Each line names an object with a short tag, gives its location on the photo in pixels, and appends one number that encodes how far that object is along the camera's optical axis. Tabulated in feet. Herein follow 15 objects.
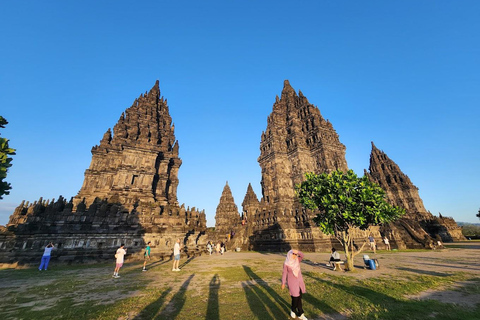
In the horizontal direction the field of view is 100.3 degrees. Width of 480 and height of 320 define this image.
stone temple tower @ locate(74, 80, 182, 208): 81.35
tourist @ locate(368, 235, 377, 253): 66.21
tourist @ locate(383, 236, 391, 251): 77.97
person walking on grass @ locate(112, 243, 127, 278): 32.91
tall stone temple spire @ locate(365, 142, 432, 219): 159.22
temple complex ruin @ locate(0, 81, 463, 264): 54.70
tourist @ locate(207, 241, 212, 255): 74.46
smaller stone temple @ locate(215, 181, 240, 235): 147.13
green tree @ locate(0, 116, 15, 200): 37.58
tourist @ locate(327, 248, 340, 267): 37.62
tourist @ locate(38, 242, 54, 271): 42.27
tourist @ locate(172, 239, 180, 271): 38.17
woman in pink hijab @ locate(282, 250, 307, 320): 15.83
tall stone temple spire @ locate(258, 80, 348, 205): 120.26
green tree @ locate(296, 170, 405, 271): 35.22
